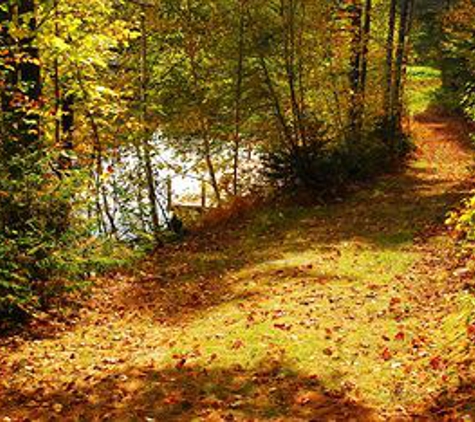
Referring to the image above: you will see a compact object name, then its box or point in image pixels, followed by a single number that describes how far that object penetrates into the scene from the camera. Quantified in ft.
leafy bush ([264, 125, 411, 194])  54.13
